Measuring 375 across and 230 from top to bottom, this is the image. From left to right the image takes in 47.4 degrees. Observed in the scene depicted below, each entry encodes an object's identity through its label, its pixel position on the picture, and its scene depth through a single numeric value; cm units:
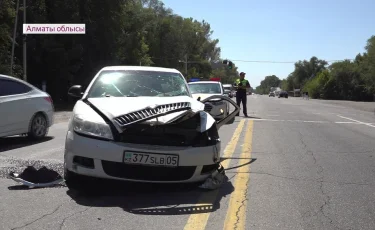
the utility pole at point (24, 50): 2502
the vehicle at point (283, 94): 8938
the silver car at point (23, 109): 886
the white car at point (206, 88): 1531
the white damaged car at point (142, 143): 481
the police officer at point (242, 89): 1838
